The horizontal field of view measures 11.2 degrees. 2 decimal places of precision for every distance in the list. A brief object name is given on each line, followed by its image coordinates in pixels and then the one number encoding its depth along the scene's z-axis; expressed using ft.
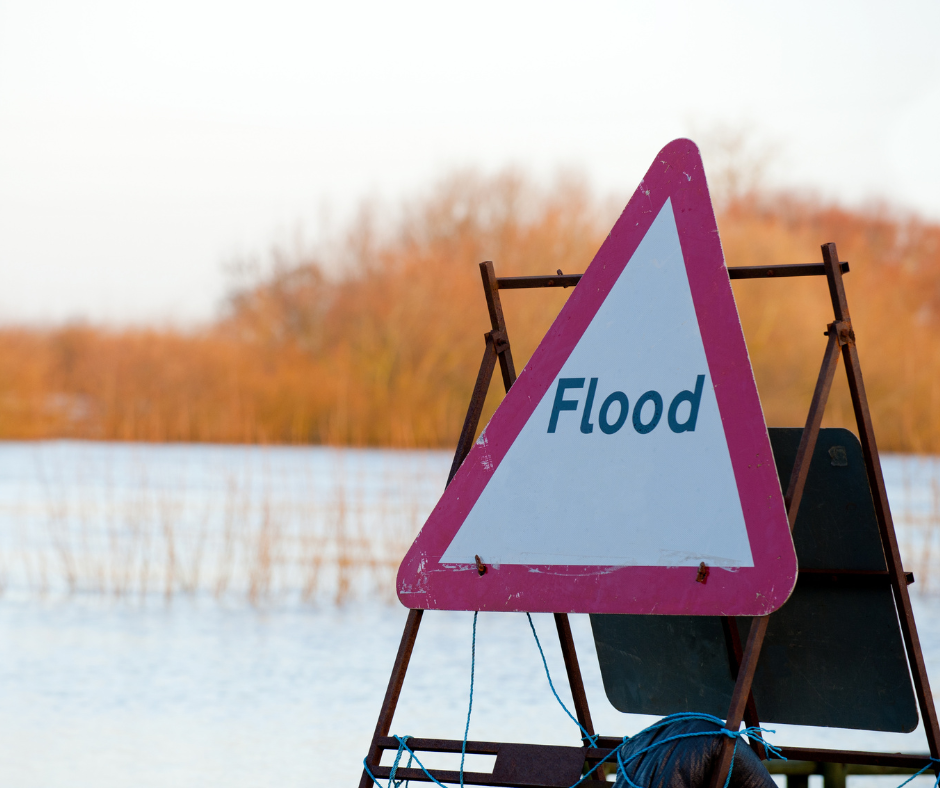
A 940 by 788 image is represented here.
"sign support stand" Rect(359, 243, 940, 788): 24.78
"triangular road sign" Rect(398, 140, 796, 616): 23.95
